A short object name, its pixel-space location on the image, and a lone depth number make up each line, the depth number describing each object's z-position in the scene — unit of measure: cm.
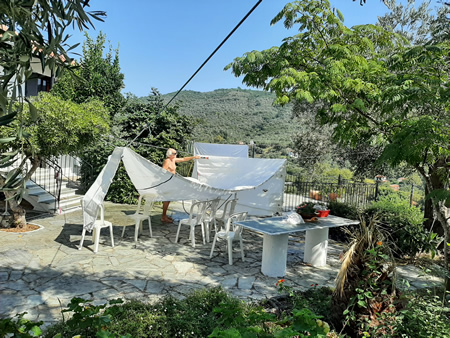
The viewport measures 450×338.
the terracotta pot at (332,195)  855
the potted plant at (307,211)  464
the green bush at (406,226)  521
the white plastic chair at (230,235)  460
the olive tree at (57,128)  509
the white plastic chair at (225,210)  547
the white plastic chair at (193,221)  540
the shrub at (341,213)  640
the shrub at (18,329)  175
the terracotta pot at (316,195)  1035
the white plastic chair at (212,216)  561
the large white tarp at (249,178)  680
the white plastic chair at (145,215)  534
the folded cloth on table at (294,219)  449
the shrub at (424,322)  231
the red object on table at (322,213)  499
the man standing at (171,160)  651
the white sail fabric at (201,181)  485
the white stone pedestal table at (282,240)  421
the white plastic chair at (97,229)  478
